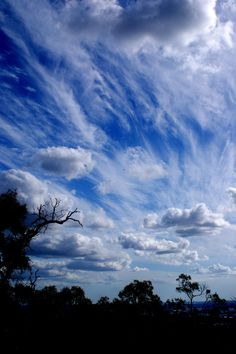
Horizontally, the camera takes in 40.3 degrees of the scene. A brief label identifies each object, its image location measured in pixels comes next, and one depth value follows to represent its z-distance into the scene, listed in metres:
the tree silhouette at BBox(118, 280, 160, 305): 76.06
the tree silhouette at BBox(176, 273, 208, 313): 77.90
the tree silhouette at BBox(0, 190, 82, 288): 26.42
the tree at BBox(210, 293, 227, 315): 80.56
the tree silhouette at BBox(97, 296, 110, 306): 79.49
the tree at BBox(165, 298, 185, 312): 80.44
